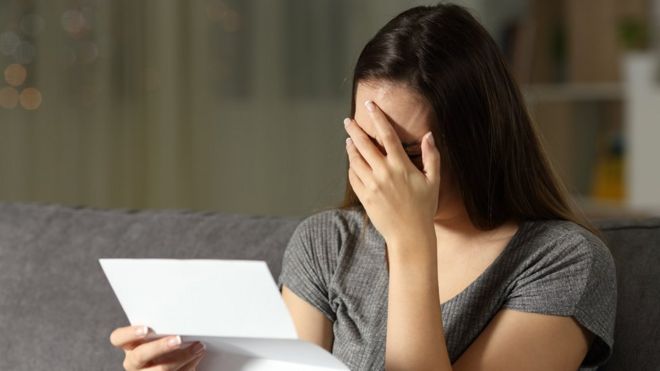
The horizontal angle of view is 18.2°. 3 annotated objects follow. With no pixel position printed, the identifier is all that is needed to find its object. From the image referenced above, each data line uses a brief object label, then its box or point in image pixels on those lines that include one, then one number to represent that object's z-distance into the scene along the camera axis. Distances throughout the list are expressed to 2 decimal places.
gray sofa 2.81
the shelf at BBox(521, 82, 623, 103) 7.09
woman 2.47
